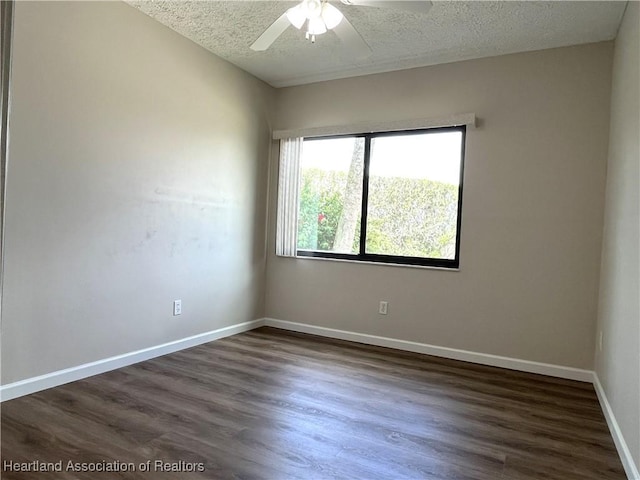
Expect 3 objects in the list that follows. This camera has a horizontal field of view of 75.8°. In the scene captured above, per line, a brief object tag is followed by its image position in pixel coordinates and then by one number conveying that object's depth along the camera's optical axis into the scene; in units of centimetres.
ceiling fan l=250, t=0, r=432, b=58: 211
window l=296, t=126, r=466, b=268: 366
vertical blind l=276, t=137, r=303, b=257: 427
